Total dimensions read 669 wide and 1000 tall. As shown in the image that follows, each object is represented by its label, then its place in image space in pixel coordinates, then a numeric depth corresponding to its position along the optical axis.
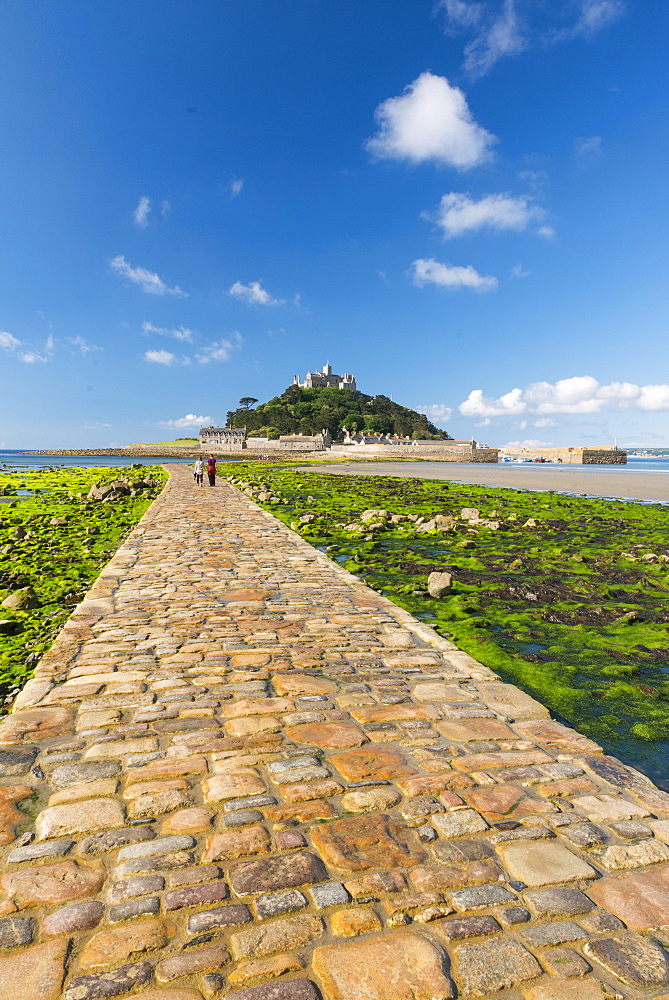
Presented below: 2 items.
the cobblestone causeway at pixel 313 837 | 2.05
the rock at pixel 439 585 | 8.08
